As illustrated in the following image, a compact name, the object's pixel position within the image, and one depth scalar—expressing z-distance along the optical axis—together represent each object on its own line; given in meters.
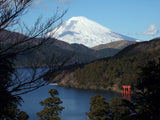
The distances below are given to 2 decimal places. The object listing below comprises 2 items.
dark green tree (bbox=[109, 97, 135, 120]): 12.45
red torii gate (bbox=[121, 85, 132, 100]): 131.35
